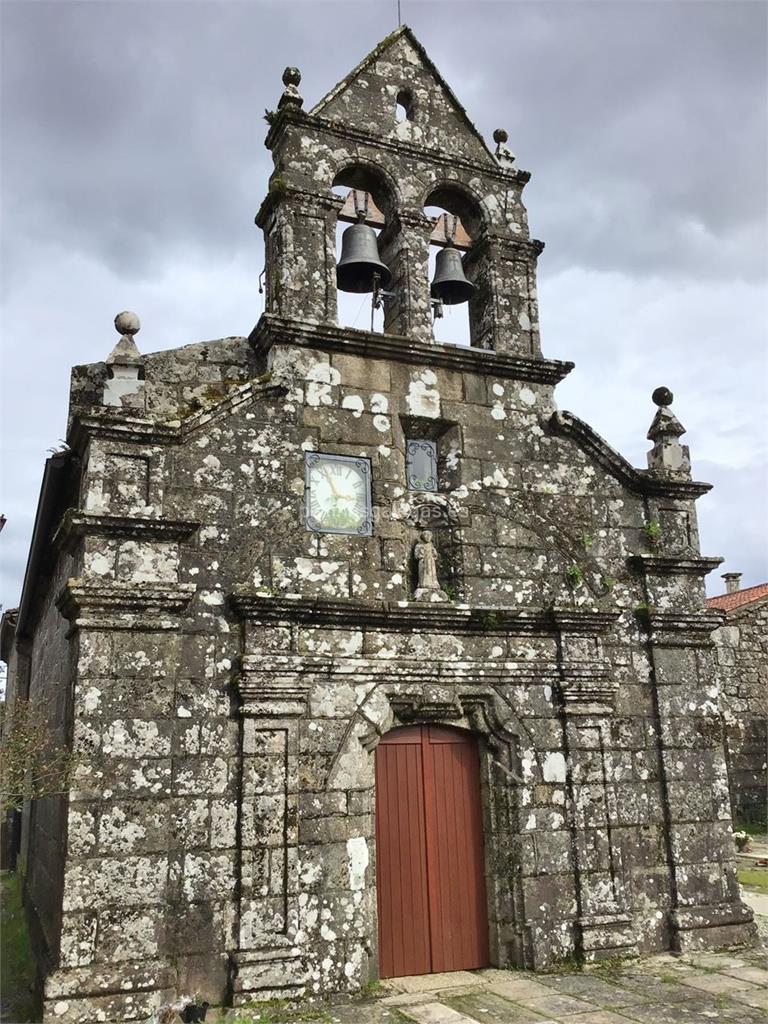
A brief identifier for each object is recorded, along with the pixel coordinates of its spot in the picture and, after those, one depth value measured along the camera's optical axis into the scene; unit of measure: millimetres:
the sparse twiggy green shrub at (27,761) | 5664
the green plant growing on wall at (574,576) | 7586
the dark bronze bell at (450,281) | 8281
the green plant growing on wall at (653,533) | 8000
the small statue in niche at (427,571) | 7004
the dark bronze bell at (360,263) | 7824
